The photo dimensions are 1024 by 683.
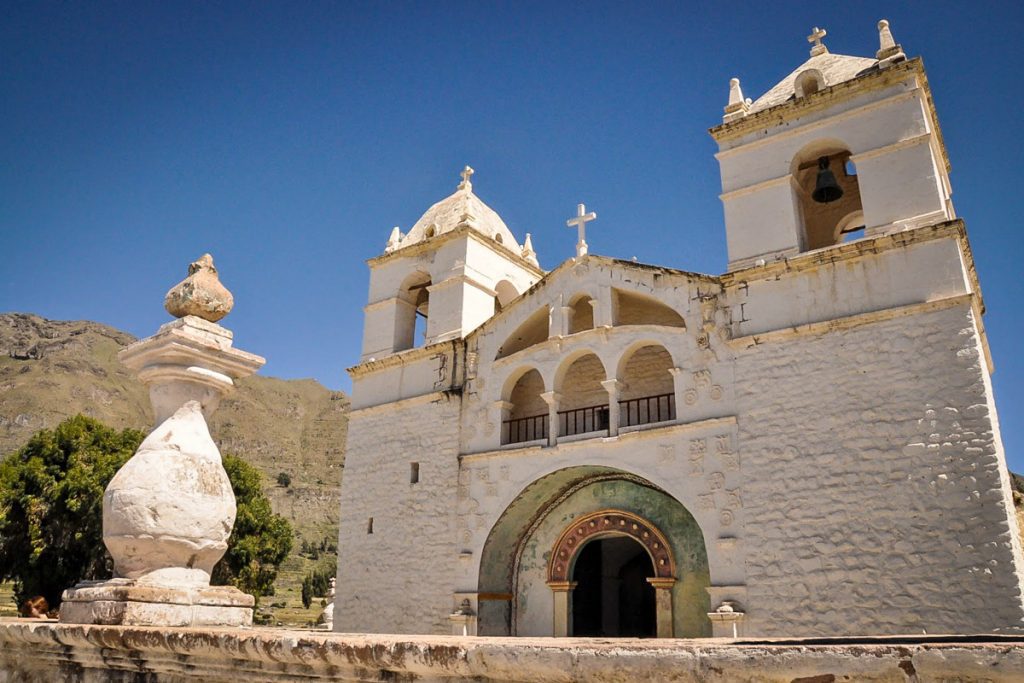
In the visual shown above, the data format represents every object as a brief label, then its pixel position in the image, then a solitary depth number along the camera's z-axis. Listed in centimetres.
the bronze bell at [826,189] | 1114
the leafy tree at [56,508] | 1784
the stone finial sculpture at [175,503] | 374
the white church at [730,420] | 898
